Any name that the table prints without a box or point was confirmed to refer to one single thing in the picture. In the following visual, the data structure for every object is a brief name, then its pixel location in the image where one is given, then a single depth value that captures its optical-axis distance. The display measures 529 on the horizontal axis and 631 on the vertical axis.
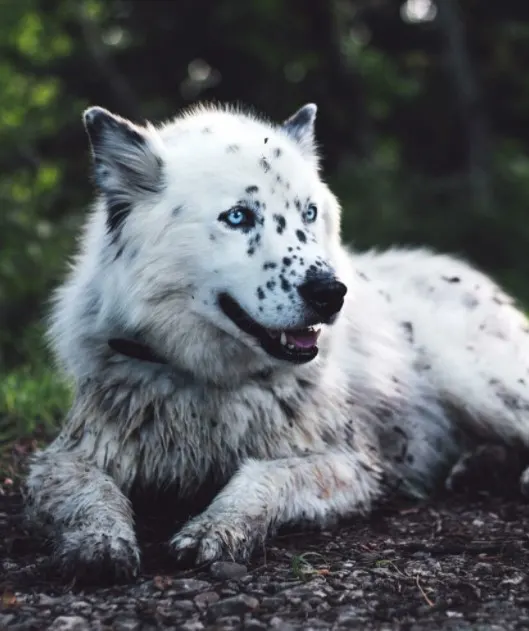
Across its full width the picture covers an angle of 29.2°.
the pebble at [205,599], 2.75
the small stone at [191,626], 2.56
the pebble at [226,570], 2.97
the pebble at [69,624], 2.57
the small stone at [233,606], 2.69
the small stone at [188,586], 2.84
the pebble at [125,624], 2.57
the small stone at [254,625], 2.56
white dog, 3.25
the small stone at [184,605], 2.72
